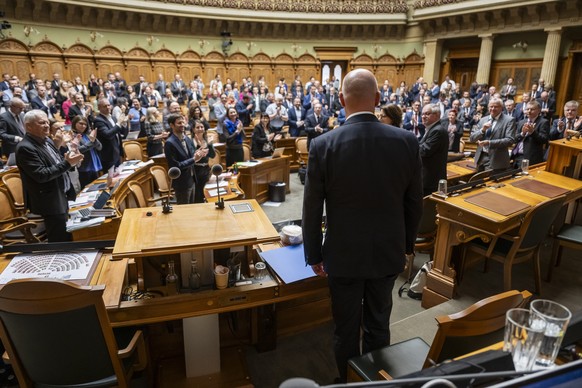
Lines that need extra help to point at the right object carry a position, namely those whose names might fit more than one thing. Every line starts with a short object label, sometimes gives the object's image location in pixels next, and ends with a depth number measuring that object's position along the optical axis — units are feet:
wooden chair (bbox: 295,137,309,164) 25.66
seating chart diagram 7.25
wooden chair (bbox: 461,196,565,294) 9.89
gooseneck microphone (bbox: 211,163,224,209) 8.01
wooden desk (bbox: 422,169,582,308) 9.98
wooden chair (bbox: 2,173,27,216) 13.32
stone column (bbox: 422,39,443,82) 49.57
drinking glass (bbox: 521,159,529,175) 13.88
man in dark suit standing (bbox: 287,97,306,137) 27.94
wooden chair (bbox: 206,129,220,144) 23.30
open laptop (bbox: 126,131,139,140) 23.11
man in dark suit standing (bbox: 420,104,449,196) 12.60
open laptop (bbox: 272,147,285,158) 21.97
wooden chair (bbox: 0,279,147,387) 5.25
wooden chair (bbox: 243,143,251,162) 21.35
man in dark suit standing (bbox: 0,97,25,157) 18.38
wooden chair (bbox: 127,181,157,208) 12.71
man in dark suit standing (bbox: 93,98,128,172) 17.51
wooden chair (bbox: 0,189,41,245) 11.75
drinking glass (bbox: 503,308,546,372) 3.91
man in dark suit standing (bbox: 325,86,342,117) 37.70
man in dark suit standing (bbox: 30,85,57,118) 28.25
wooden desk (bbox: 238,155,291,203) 19.89
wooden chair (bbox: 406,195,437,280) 11.98
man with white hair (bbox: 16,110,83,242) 10.93
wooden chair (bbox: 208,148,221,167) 19.24
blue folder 7.54
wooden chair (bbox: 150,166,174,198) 15.54
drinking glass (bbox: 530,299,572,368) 3.96
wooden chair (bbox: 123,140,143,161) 21.39
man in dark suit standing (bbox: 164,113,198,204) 14.60
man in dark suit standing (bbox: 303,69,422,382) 6.24
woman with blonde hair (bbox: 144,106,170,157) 21.60
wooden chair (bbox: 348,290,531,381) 5.04
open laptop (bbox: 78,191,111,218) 11.62
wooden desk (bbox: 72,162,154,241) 11.18
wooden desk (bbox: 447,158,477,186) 15.87
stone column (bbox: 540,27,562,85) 38.19
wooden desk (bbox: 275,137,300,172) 27.19
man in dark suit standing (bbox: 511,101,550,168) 16.30
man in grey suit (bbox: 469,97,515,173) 15.35
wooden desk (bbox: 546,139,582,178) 13.46
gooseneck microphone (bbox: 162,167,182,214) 7.71
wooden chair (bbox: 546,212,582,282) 11.62
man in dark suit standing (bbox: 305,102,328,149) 24.80
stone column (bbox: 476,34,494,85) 43.83
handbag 11.57
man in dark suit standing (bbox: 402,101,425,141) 24.50
